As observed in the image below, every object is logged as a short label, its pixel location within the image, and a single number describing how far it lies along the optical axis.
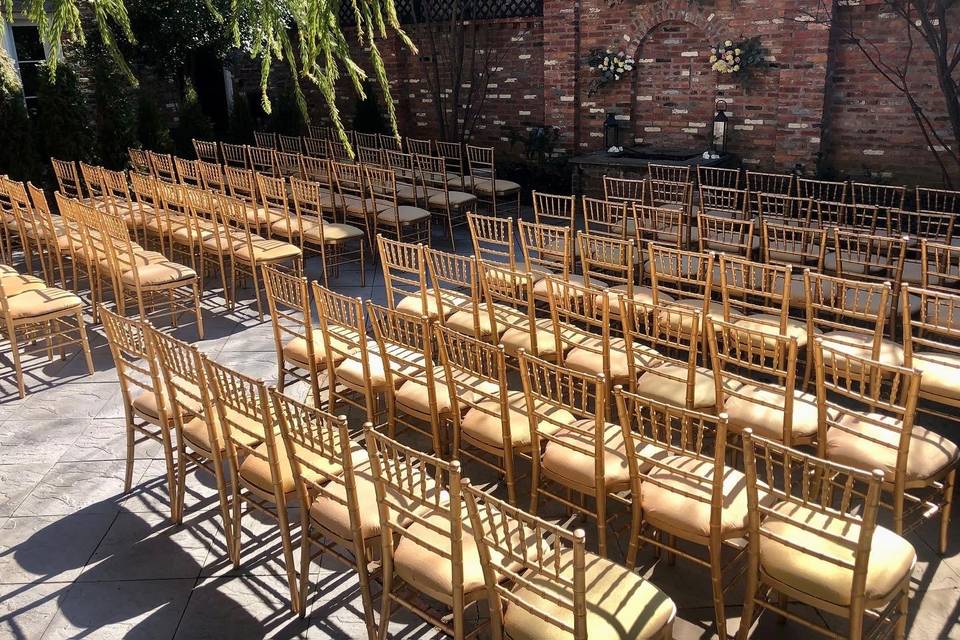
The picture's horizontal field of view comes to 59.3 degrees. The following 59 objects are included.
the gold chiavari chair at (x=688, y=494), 2.95
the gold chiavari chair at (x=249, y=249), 6.92
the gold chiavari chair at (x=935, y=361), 4.03
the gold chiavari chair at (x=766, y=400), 3.70
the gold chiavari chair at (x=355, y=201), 8.48
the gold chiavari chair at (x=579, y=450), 3.26
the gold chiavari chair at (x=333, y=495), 3.03
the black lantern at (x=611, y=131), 10.56
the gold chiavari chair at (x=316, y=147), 11.03
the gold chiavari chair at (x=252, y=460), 3.35
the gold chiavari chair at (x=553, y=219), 11.09
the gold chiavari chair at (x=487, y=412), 3.61
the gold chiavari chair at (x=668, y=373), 4.14
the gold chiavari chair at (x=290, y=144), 11.63
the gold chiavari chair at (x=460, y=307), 5.14
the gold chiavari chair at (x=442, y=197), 8.98
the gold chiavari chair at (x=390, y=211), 8.27
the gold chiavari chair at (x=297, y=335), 4.77
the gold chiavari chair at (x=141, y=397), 3.96
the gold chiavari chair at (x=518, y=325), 4.86
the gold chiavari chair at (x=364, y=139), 11.65
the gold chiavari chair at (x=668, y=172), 9.32
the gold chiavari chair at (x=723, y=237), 5.94
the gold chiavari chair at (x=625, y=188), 9.98
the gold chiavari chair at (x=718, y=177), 9.51
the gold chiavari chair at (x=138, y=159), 9.63
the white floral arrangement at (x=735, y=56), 9.49
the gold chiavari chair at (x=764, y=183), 9.39
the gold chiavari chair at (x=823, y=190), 9.25
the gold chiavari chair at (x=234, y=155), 10.01
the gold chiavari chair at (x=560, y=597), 2.46
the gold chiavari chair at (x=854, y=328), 4.14
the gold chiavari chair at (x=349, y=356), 4.37
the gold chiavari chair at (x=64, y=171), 8.23
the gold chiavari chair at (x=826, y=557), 2.59
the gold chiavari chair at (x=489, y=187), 9.63
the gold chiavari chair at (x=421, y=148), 12.41
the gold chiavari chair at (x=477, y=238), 5.84
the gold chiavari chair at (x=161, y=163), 8.87
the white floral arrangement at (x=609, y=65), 10.45
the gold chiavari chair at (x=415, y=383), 4.04
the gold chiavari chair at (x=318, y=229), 7.59
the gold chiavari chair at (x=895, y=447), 3.30
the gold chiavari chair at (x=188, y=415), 3.60
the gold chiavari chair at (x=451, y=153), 11.68
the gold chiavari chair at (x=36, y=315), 5.54
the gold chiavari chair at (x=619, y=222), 6.58
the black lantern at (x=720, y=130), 9.76
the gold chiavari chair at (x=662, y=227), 6.38
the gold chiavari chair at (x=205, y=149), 10.16
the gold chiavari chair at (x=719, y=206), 6.95
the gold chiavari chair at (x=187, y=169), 8.58
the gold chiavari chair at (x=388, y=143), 11.62
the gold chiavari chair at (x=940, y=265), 4.88
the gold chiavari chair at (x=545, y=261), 5.58
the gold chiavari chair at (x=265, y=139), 11.84
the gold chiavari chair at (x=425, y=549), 2.72
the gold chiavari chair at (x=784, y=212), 6.47
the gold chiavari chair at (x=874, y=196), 9.24
